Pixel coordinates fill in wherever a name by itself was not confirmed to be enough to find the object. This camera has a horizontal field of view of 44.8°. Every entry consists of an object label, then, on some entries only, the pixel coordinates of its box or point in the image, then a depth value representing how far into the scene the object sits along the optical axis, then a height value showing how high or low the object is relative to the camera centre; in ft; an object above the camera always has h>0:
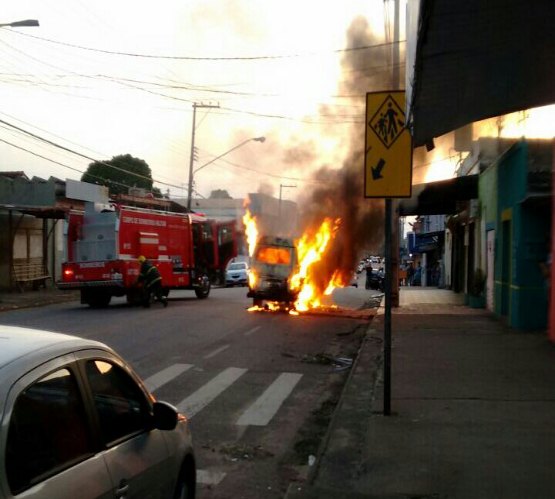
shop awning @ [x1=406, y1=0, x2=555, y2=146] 15.33 +5.37
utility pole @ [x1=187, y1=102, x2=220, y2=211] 116.78 +18.20
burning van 62.28 -1.61
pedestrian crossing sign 23.12 +3.70
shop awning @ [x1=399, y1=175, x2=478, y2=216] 64.44 +6.22
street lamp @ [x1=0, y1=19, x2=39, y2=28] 48.93 +16.35
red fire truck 64.85 -0.08
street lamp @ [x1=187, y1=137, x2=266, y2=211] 114.93 +11.91
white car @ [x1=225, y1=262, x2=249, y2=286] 134.41 -4.90
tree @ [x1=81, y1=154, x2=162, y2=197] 207.21 +24.32
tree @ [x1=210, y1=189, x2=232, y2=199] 331.51 +28.70
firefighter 65.05 -2.88
